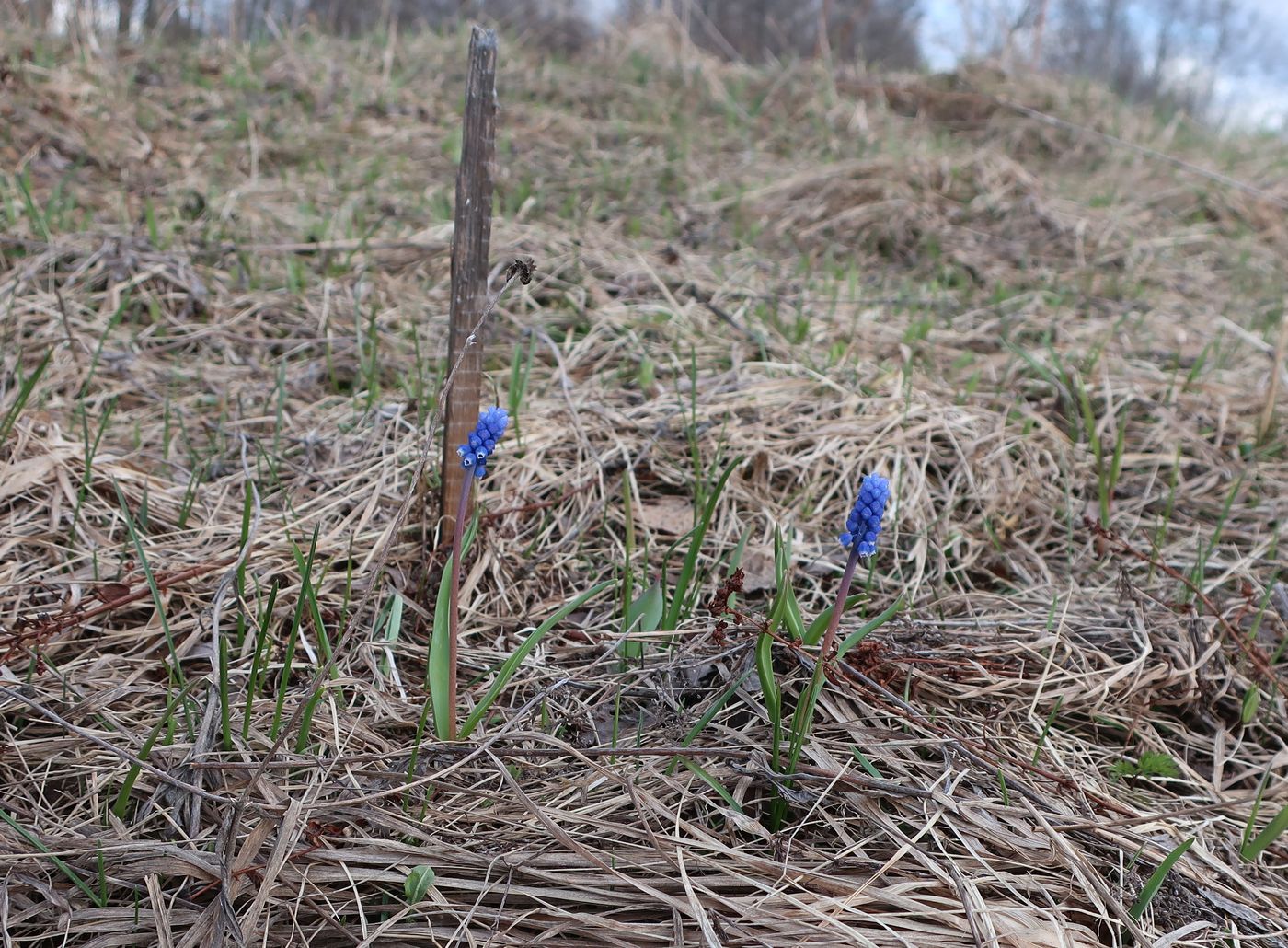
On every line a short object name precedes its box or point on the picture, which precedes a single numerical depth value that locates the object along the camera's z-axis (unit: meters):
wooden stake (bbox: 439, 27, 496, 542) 0.53
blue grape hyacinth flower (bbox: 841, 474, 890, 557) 0.47
